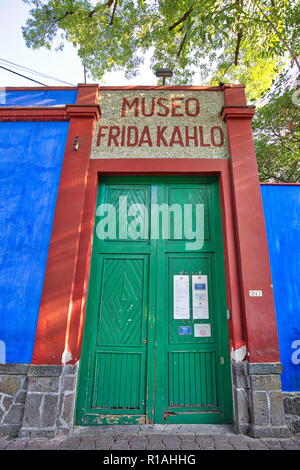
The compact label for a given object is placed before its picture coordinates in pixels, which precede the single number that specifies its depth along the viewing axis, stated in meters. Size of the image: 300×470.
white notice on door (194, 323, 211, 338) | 3.61
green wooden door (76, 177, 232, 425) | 3.37
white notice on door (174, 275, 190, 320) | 3.69
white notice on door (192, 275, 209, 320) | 3.69
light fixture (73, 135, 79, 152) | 4.07
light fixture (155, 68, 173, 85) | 5.06
